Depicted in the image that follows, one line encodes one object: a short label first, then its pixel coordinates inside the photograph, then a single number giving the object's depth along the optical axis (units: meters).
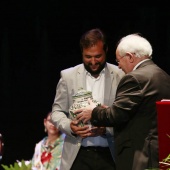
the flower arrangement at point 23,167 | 5.03
